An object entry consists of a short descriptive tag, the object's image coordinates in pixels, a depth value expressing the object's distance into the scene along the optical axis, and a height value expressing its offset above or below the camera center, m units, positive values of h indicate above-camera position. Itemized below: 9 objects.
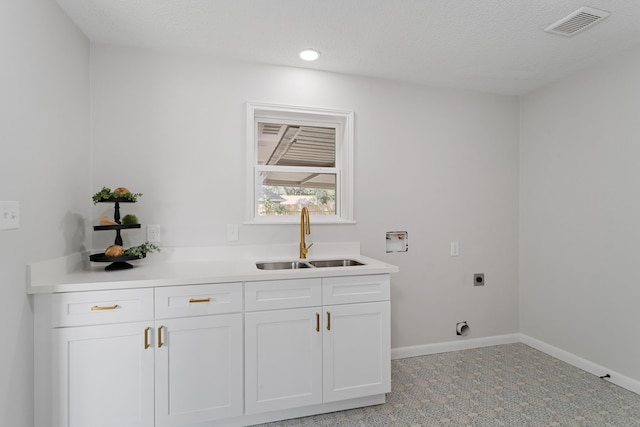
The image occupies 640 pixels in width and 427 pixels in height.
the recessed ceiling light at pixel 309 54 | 2.45 +1.15
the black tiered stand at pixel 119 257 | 2.05 -0.27
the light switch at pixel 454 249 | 3.14 -0.35
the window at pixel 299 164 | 2.74 +0.39
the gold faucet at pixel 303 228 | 2.60 -0.13
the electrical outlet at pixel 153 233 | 2.42 -0.16
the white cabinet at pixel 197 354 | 1.87 -0.81
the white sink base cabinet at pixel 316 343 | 2.02 -0.82
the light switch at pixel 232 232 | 2.58 -0.16
